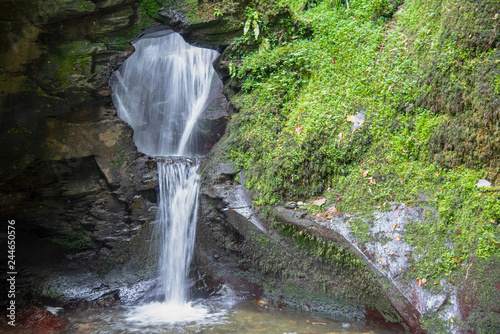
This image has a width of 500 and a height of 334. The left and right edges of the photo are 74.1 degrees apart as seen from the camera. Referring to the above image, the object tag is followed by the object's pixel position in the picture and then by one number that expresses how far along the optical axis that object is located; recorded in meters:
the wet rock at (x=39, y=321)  5.22
